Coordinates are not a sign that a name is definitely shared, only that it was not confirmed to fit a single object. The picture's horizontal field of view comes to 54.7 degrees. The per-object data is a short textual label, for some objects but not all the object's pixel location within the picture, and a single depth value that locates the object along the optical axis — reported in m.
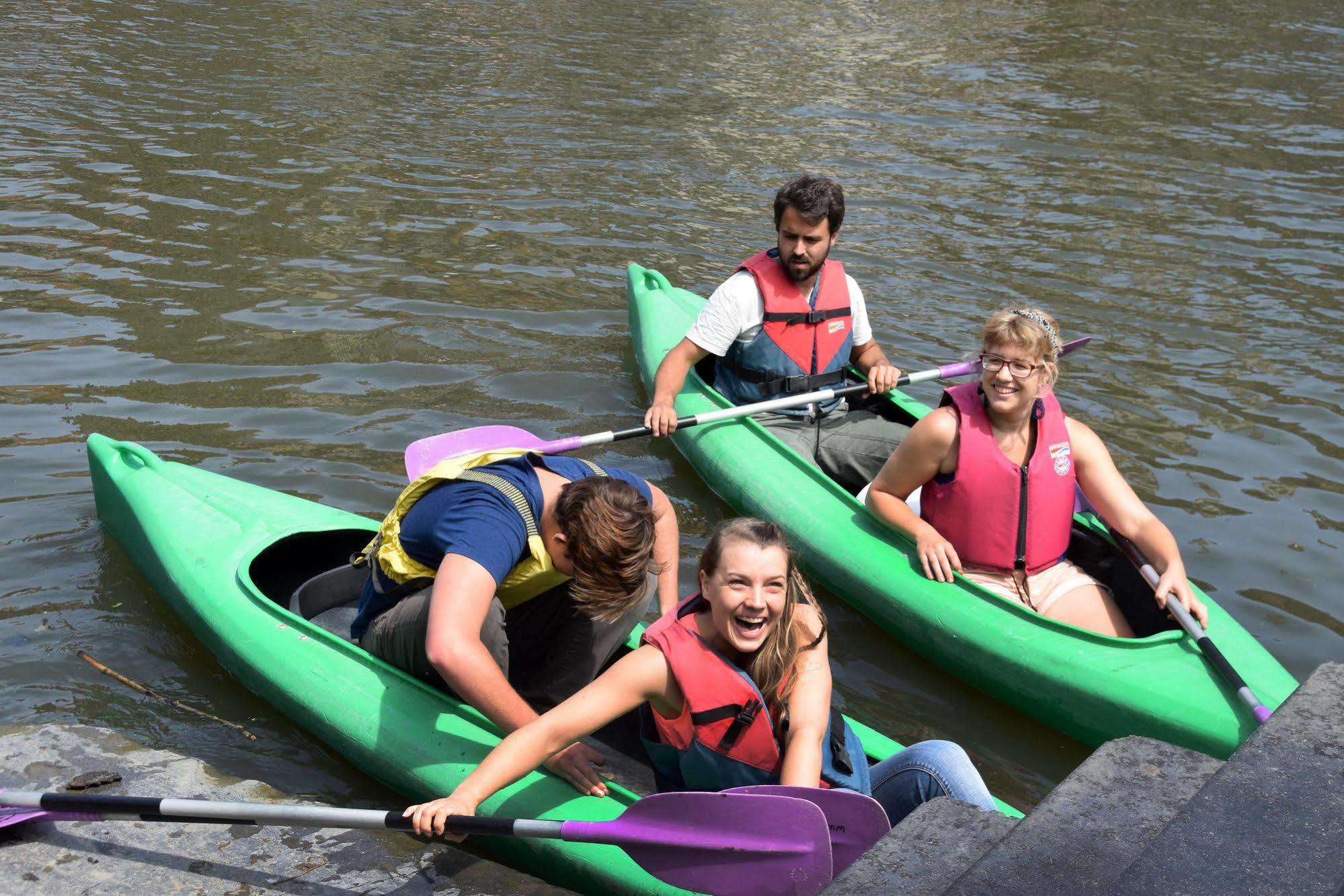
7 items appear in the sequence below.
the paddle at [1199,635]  3.50
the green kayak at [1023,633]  3.63
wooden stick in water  3.87
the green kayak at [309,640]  3.16
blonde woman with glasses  3.88
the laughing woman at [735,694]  2.75
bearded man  4.95
